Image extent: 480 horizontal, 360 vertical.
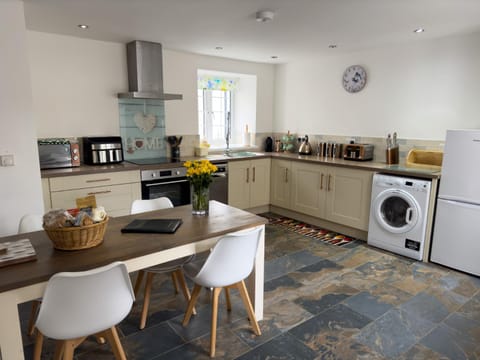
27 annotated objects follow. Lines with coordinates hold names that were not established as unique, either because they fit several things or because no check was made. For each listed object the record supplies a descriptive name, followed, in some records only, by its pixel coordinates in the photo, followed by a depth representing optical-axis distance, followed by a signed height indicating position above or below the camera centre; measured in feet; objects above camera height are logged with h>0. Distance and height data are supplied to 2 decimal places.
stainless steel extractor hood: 12.64 +2.06
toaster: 13.66 -0.99
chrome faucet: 16.88 -0.15
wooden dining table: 4.53 -2.02
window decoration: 16.43 +2.16
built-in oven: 12.39 -2.24
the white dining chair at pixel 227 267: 6.09 -2.65
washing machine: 10.95 -2.94
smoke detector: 8.77 +2.91
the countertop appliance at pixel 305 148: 16.17 -1.00
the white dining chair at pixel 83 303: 4.48 -2.49
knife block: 12.89 -1.04
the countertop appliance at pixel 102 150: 12.19 -0.91
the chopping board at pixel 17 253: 4.92 -1.95
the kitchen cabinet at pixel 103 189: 10.69 -2.15
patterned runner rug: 13.12 -4.31
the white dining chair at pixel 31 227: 7.12 -2.17
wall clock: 14.20 +2.09
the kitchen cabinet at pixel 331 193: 12.75 -2.65
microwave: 11.17 -0.96
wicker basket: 5.18 -1.74
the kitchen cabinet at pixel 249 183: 15.11 -2.60
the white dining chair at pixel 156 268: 7.17 -3.00
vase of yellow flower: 7.11 -1.18
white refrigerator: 9.79 -2.25
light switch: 8.70 -0.93
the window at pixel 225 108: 16.76 +0.96
